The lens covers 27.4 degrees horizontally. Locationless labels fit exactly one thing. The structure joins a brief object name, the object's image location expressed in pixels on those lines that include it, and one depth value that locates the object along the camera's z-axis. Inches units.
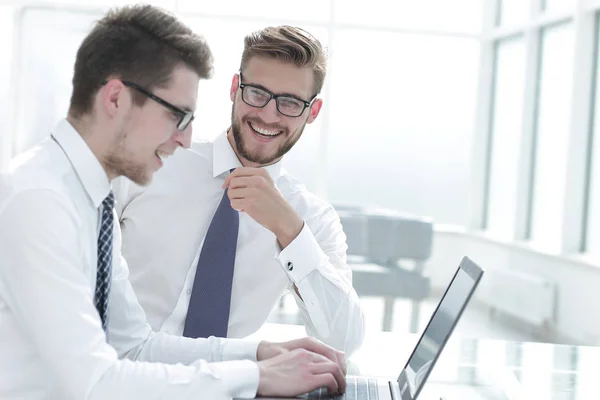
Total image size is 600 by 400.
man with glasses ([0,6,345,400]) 59.0
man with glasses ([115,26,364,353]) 79.0
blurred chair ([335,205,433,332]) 259.8
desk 72.5
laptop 62.9
